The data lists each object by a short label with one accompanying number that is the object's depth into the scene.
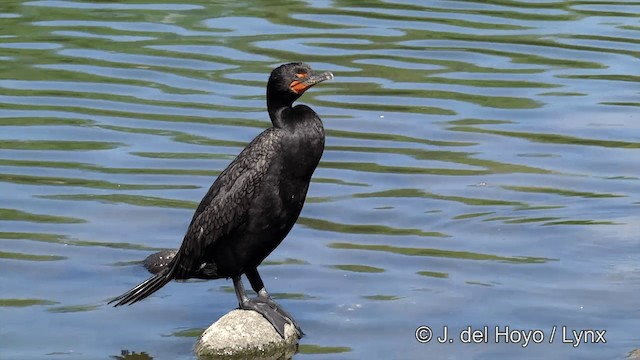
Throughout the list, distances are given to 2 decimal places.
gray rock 16.44
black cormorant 16.64
